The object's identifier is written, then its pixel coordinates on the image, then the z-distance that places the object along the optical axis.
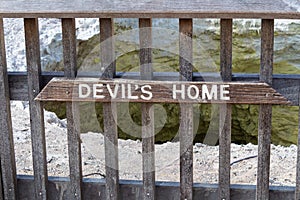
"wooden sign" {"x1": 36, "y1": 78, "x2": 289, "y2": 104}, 3.17
